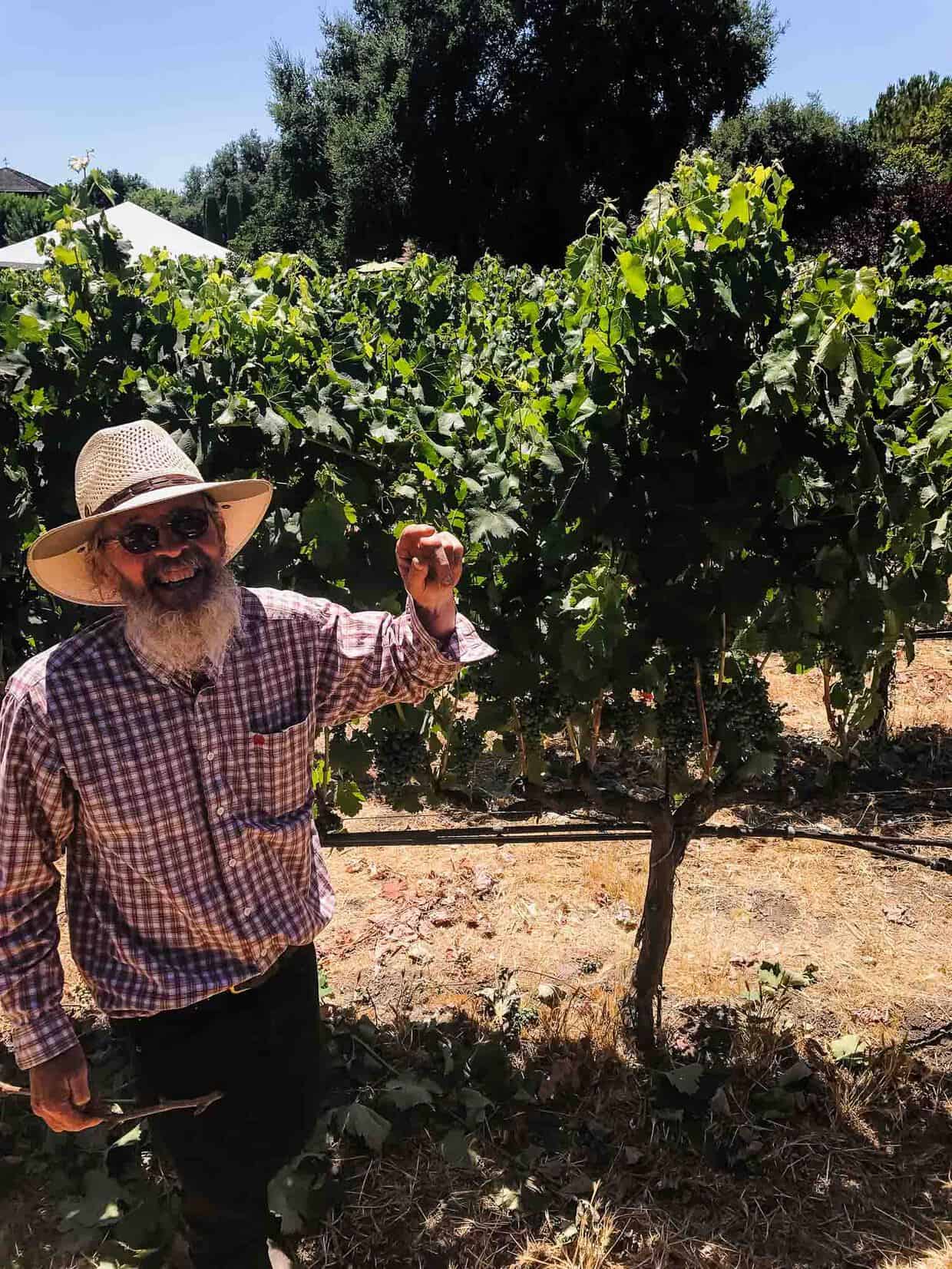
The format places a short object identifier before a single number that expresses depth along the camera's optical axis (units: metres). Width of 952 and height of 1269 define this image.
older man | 1.61
